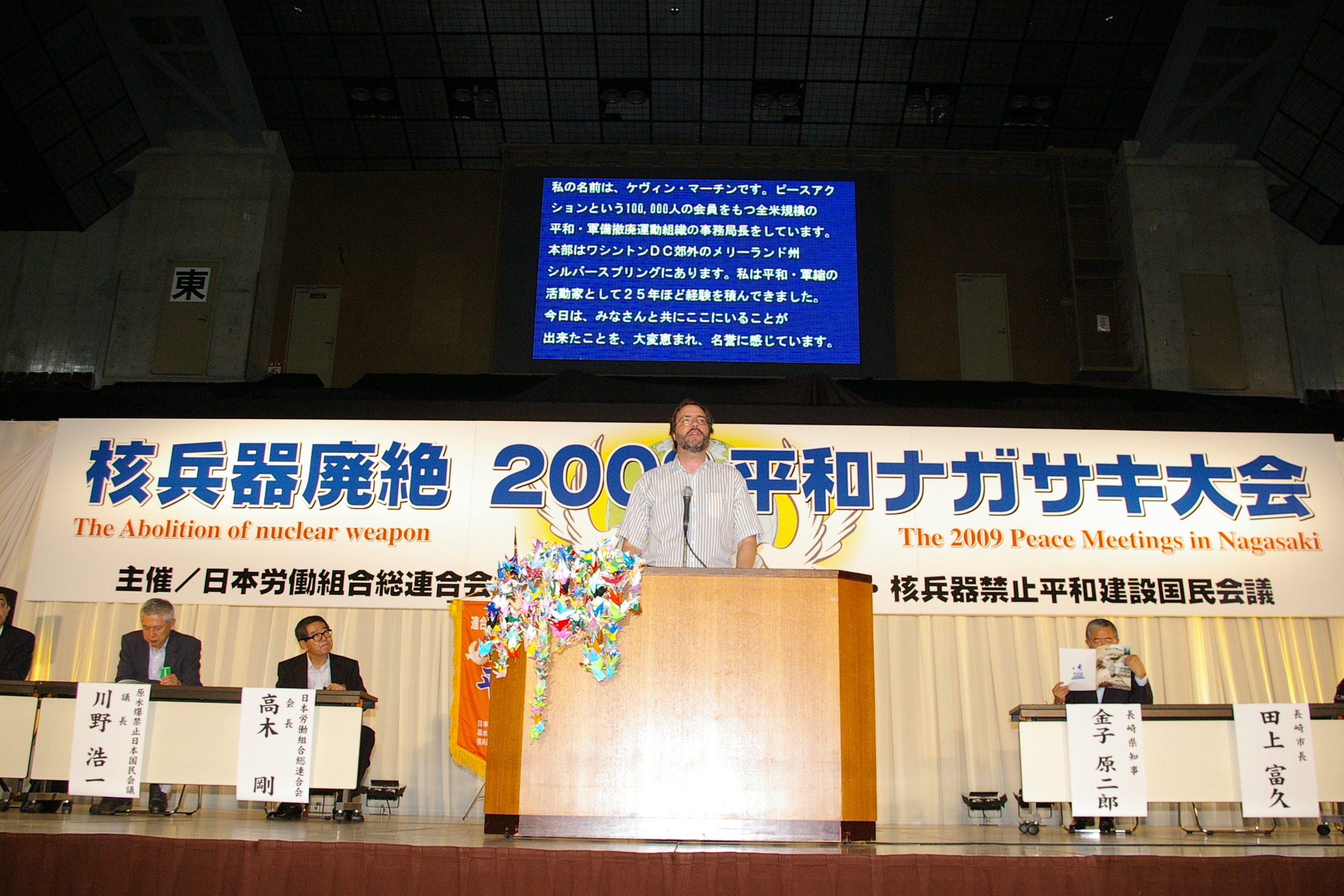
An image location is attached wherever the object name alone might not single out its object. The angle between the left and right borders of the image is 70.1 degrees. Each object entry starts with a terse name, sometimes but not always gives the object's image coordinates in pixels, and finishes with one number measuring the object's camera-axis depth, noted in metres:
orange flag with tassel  5.82
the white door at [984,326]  8.14
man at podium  3.77
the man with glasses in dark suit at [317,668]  5.38
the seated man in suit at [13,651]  5.61
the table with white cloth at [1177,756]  4.48
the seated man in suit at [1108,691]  5.06
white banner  6.12
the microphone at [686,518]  3.37
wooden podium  2.95
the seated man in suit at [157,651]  5.36
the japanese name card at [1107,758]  4.27
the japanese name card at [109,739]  4.36
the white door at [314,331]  8.23
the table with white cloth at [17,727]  4.62
